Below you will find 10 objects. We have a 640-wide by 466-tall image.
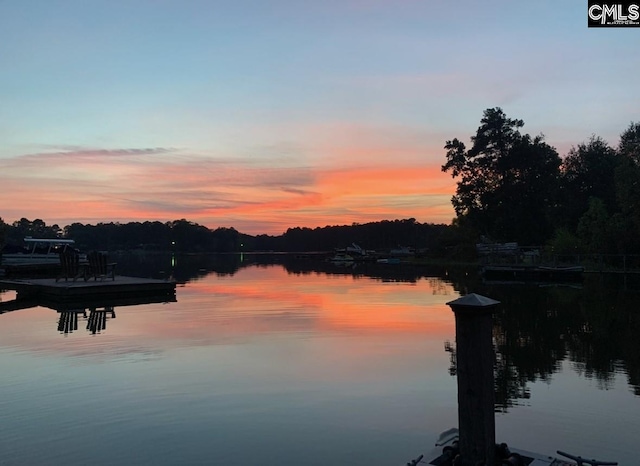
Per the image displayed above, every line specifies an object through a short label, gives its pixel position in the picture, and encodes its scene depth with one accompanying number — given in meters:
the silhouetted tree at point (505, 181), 67.88
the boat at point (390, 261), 99.12
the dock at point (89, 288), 27.56
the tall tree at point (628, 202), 45.62
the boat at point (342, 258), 105.62
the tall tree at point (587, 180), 62.78
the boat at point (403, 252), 122.53
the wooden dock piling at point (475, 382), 5.58
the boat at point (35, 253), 55.04
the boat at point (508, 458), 5.42
